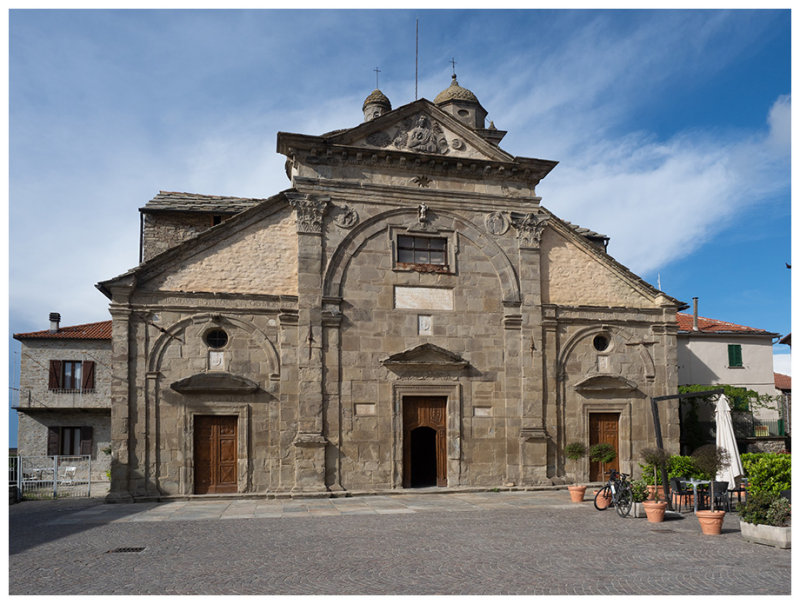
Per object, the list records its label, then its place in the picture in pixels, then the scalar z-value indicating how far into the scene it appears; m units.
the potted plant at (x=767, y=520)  11.86
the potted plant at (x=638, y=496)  15.58
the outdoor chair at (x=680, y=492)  16.81
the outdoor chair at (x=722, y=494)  15.66
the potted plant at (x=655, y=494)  14.94
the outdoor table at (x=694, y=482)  15.99
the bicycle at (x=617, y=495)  15.72
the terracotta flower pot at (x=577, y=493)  18.20
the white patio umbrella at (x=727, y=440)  16.27
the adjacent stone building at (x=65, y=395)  29.77
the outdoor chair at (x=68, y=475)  26.94
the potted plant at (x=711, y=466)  13.38
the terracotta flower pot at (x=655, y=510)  14.92
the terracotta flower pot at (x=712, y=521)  13.34
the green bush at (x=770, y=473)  15.21
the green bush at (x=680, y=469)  18.03
